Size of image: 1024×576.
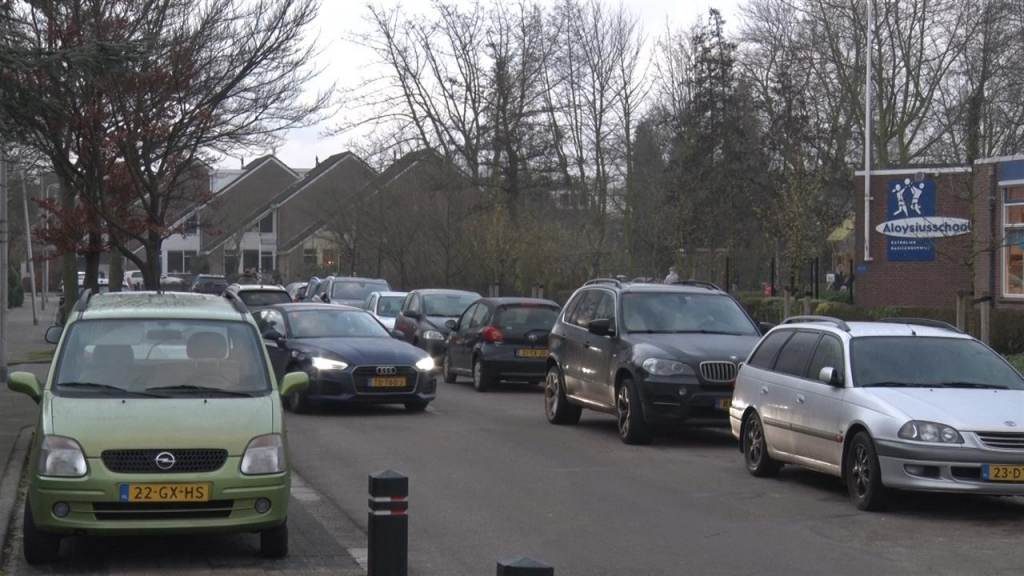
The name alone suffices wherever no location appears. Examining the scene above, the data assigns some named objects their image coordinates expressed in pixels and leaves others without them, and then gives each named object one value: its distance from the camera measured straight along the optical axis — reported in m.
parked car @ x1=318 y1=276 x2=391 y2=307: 33.81
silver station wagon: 10.32
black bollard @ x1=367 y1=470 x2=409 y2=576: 7.74
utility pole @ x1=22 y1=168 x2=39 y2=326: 47.72
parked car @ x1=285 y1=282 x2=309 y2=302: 40.85
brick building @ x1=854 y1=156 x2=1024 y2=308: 33.28
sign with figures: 37.91
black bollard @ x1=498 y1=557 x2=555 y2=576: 5.24
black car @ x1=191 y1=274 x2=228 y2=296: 42.72
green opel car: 8.24
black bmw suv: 14.80
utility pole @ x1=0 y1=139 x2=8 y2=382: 22.50
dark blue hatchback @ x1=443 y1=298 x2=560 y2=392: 22.42
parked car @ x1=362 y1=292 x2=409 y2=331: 30.70
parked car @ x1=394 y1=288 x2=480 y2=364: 26.36
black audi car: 17.89
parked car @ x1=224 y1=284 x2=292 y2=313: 26.33
